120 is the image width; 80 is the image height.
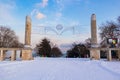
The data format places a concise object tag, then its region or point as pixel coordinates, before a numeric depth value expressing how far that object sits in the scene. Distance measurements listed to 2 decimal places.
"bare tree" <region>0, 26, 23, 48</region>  19.89
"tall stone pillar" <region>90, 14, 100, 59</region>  9.88
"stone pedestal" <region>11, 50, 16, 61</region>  10.47
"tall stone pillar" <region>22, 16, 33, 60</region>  10.20
